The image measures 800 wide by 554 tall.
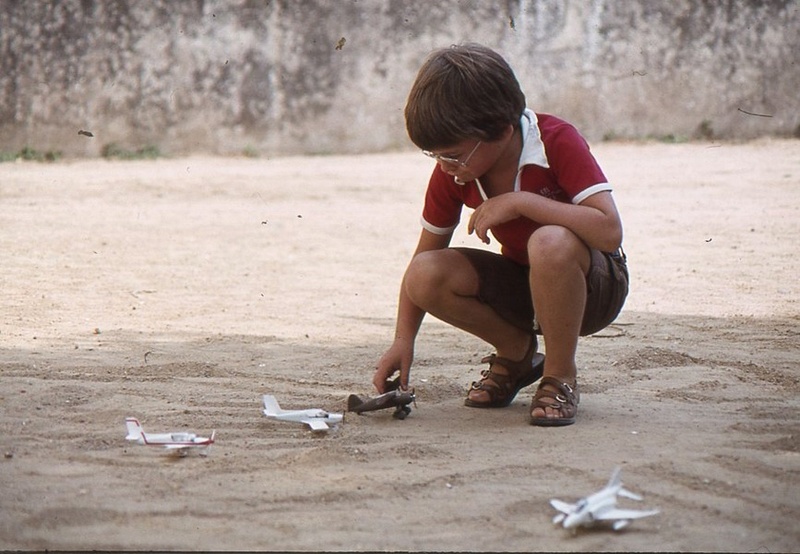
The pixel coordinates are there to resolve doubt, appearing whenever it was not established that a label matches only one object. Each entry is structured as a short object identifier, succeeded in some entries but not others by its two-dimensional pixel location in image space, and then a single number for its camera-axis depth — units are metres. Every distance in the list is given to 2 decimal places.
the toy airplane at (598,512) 4.18
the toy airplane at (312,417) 5.75
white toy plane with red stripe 5.31
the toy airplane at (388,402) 5.93
